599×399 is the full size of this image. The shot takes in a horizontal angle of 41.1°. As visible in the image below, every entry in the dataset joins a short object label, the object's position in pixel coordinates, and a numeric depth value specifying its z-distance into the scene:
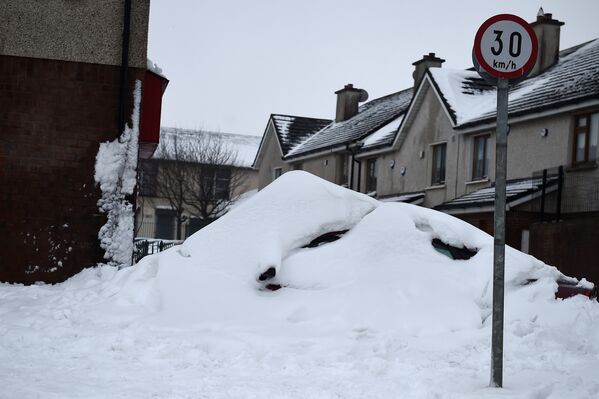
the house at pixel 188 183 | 44.66
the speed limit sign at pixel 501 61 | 6.39
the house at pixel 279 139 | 38.81
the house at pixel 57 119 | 11.97
